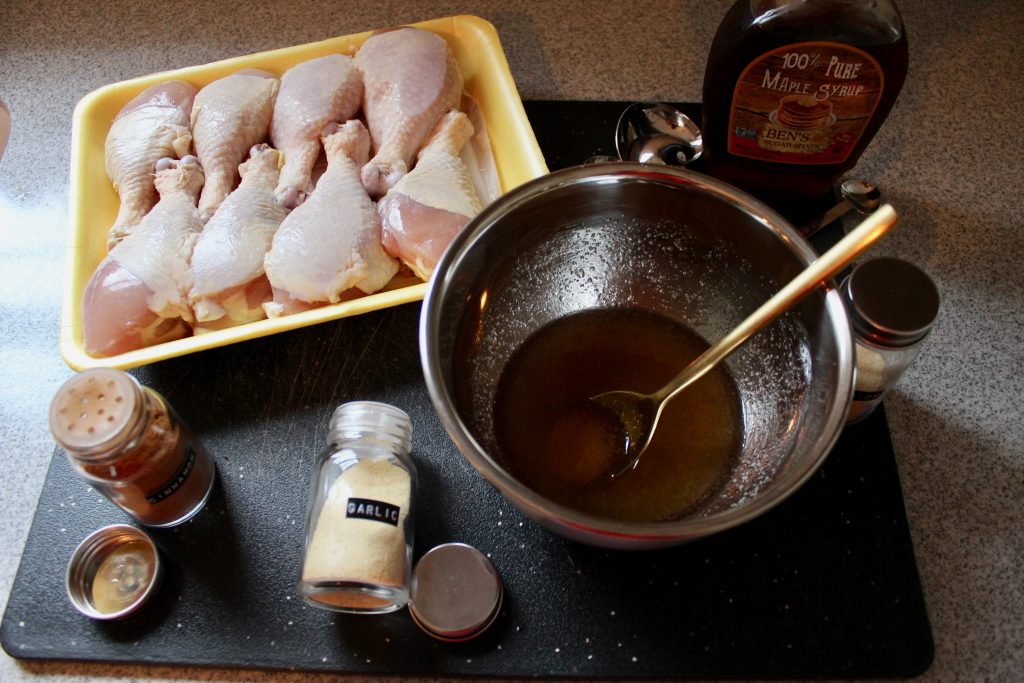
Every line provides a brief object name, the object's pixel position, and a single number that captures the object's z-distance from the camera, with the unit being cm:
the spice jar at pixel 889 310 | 69
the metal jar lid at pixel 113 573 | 72
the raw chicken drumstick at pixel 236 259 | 84
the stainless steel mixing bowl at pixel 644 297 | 60
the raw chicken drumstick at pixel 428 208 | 86
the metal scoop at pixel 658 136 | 102
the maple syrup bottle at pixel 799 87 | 78
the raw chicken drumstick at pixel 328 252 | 84
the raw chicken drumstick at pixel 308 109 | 96
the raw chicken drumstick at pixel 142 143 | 94
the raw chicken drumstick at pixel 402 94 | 96
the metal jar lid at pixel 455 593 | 69
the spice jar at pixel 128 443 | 64
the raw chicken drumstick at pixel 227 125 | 95
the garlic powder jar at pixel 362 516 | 67
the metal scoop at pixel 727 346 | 57
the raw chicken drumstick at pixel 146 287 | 82
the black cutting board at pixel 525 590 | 70
